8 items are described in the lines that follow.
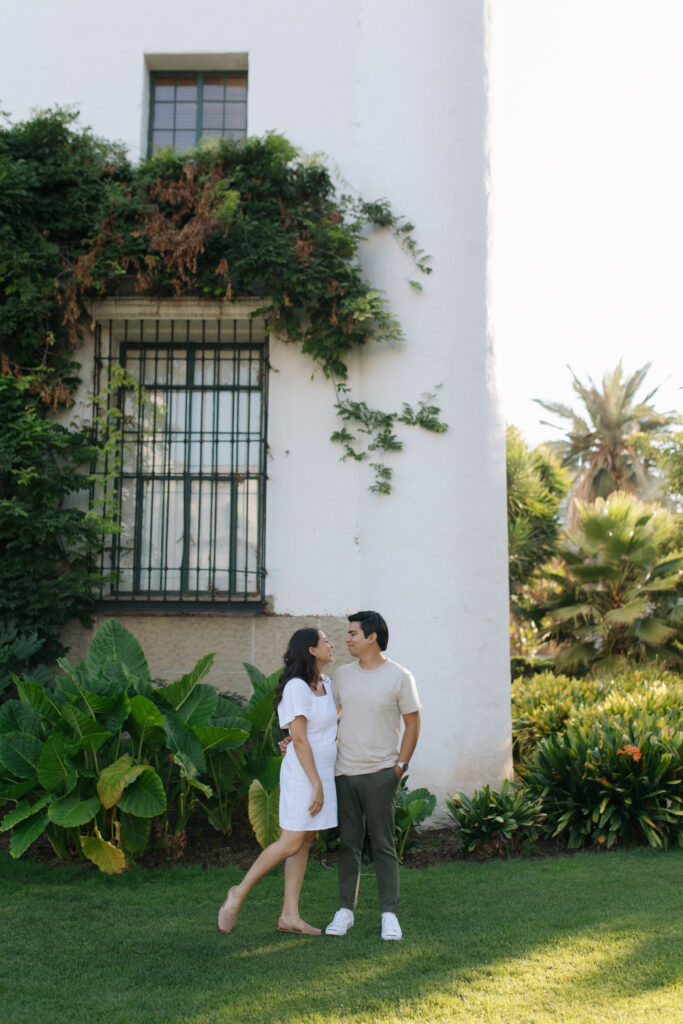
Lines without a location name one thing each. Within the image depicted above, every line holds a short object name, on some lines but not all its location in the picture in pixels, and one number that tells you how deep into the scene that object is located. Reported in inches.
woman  175.2
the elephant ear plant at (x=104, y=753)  207.6
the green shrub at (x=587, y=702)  301.4
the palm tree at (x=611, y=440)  1101.1
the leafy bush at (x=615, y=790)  254.7
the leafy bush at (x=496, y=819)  244.7
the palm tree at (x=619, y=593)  428.5
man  180.7
